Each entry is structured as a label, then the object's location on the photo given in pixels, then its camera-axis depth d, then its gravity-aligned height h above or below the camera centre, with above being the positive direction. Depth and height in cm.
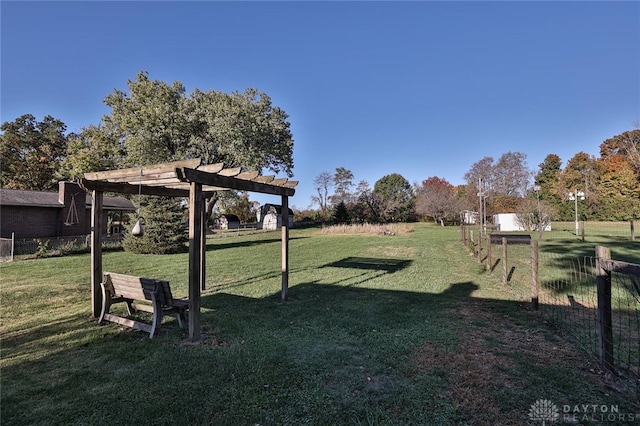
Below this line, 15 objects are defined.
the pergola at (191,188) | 430 +57
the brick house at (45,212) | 1678 +47
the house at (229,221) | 4354 -43
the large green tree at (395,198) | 4288 +288
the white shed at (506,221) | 3256 -66
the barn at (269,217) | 4299 +10
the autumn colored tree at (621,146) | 2622 +841
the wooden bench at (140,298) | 436 -121
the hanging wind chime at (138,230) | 545 -19
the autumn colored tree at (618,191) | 3538 +277
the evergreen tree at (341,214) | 4231 +41
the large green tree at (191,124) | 2120 +683
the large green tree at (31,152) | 2858 +673
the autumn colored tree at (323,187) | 5597 +559
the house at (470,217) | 3988 -22
